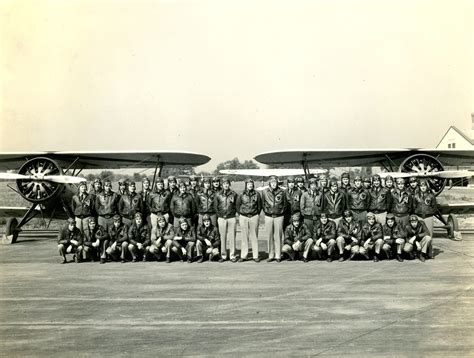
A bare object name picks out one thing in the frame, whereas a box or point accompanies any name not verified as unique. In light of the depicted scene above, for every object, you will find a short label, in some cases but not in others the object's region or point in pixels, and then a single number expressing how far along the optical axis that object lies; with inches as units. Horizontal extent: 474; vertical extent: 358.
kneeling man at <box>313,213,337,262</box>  355.9
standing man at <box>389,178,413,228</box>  372.5
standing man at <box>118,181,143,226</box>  378.9
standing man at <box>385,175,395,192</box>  382.7
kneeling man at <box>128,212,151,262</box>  358.3
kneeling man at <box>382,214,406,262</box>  356.5
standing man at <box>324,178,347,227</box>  367.6
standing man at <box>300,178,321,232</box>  366.6
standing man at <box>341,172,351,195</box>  380.4
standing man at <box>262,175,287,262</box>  363.3
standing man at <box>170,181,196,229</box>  367.2
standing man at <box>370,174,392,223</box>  378.3
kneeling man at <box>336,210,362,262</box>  356.5
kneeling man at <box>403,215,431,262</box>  358.6
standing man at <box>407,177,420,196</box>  385.1
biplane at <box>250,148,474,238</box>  500.7
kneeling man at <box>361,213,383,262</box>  354.6
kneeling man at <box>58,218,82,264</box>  363.3
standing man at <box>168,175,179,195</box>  388.7
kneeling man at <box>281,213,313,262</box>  360.2
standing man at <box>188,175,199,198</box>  397.4
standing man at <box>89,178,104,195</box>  389.1
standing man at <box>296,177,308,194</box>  395.3
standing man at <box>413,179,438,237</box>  377.7
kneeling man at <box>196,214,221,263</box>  358.8
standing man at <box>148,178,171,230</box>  378.6
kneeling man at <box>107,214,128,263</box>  359.6
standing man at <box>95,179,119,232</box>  377.1
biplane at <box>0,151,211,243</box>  483.8
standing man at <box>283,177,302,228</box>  378.3
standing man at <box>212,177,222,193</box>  386.9
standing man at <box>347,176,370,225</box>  378.9
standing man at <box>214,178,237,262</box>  365.7
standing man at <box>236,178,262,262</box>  364.5
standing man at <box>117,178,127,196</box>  388.8
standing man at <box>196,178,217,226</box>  374.0
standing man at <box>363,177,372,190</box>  385.8
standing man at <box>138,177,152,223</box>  382.3
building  1785.2
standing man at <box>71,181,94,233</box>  381.4
